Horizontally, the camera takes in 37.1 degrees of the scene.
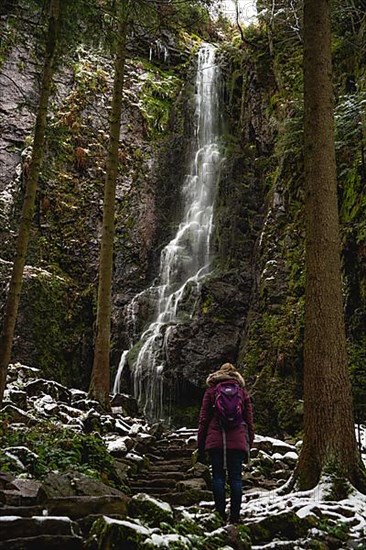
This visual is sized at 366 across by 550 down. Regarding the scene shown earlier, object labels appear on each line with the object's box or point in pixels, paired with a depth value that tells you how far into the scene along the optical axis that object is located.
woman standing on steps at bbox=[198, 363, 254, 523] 4.69
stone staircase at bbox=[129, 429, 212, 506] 5.44
